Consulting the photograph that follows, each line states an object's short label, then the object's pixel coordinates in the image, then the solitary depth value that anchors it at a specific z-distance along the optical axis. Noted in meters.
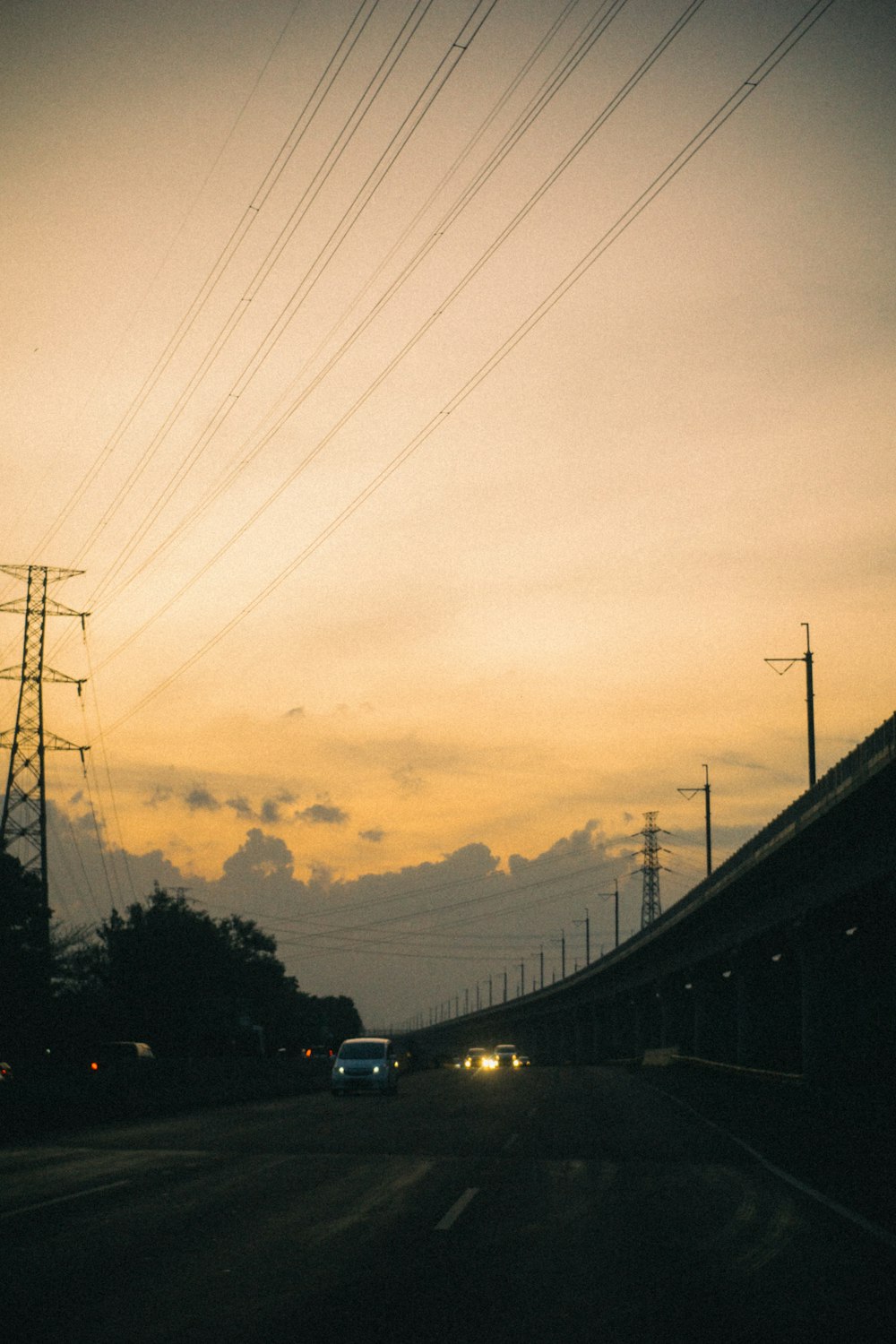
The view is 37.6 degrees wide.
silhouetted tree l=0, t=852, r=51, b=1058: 54.50
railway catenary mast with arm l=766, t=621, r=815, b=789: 50.38
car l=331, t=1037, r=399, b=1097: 41.69
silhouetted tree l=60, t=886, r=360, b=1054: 84.00
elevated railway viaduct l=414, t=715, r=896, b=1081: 36.66
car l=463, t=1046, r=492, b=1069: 103.69
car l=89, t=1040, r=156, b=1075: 45.16
